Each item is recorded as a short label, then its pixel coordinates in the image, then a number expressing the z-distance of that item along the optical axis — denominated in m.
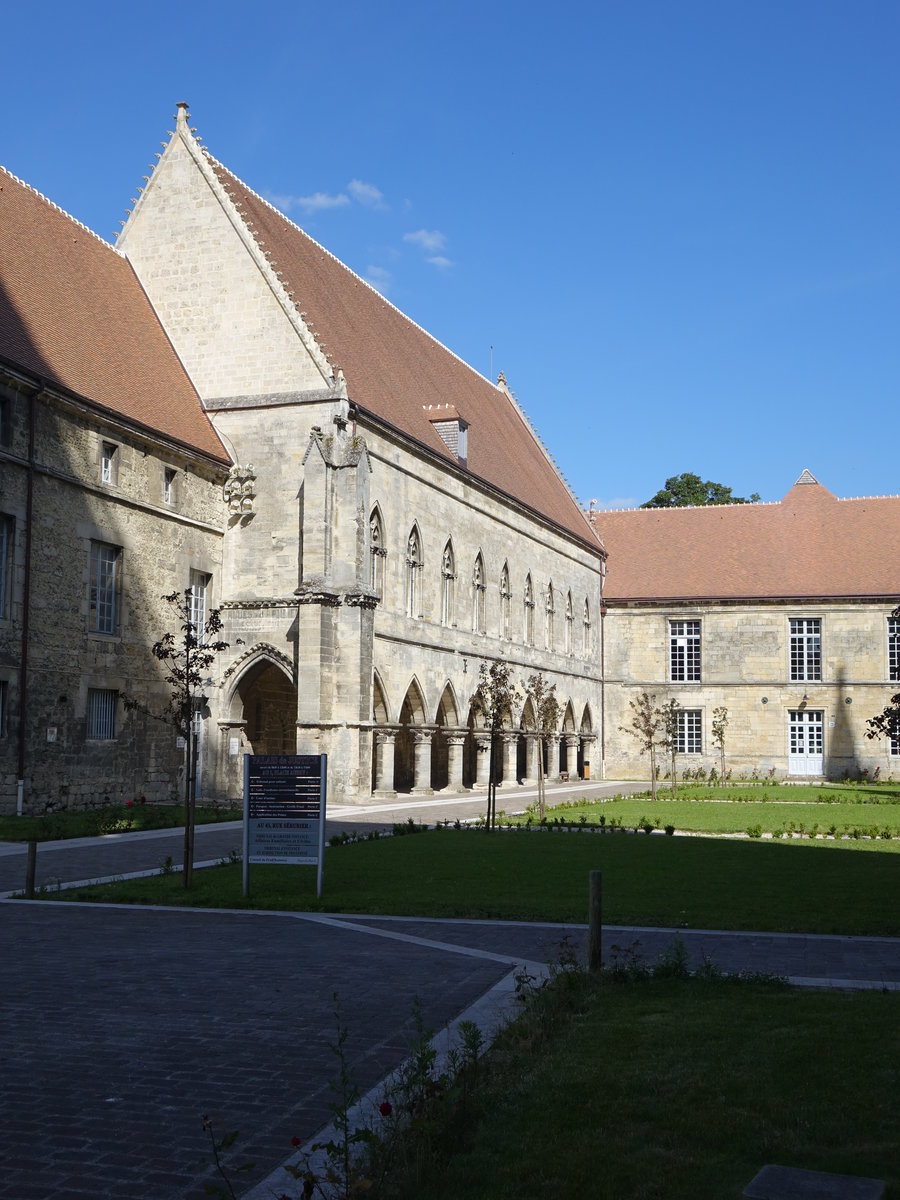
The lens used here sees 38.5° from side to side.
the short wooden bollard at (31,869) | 14.55
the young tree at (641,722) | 52.88
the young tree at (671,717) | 42.17
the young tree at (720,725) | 50.91
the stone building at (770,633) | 52.66
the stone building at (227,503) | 26.72
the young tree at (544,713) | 29.14
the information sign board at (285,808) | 14.84
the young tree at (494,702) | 25.57
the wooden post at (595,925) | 9.52
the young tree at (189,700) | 14.97
